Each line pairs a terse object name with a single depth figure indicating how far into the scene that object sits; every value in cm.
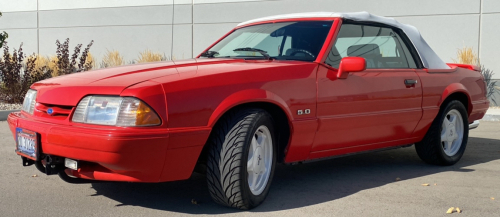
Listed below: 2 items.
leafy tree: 1218
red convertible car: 367
